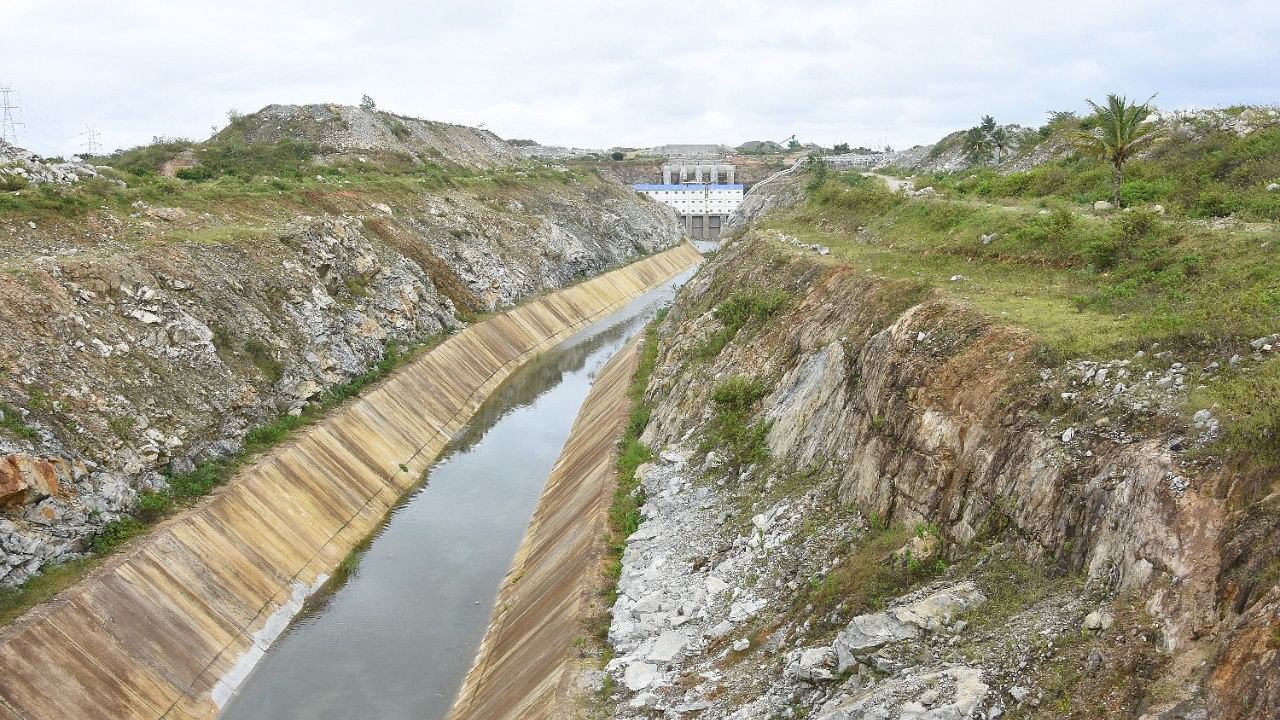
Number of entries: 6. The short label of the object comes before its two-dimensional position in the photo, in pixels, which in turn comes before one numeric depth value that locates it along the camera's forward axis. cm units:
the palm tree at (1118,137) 3491
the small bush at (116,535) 2970
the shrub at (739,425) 3231
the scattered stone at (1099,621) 1482
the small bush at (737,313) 4159
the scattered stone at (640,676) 2236
